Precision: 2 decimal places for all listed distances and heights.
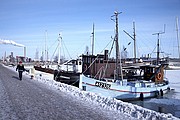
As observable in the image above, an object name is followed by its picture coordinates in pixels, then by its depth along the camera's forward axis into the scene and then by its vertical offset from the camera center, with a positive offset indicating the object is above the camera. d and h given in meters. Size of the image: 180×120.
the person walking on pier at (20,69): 21.78 -0.87
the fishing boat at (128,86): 20.48 -2.68
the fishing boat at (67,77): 25.41 -2.08
